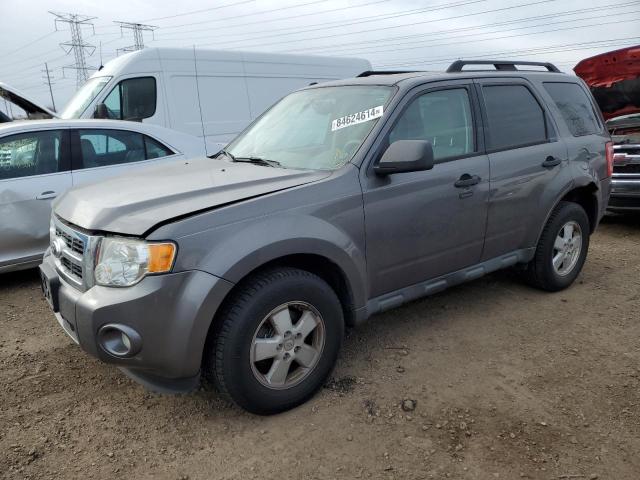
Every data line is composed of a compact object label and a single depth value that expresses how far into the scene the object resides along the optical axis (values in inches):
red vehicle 244.1
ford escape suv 94.4
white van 331.0
